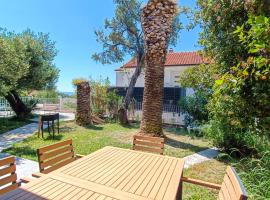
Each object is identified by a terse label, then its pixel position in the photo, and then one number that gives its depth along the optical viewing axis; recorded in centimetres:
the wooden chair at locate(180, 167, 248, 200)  165
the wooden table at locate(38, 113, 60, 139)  759
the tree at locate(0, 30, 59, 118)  936
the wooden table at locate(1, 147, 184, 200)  190
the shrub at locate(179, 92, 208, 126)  961
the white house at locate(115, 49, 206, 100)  1866
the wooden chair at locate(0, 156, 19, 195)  234
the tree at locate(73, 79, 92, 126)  1048
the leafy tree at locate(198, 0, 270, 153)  363
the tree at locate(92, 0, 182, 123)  1246
